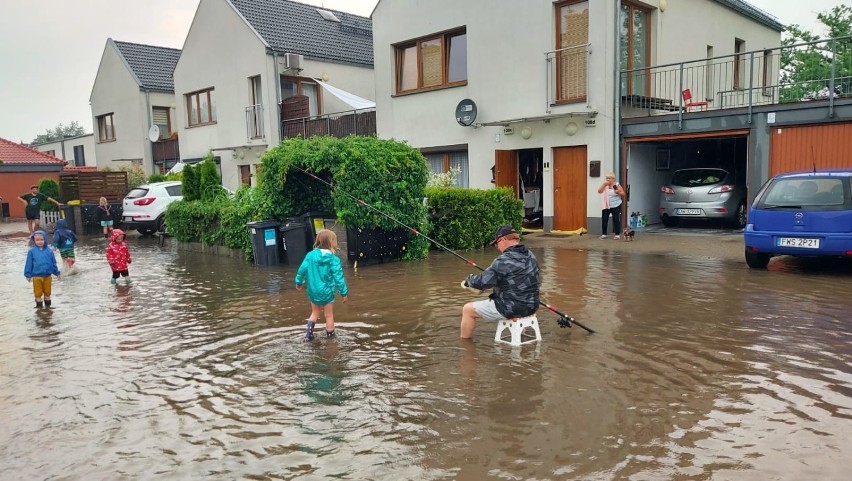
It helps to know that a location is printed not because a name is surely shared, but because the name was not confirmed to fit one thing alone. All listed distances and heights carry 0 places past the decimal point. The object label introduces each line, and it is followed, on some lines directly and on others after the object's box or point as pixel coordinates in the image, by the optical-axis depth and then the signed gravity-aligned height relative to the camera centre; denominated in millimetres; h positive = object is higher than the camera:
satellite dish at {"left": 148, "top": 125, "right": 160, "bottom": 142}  30562 +2593
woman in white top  15039 -556
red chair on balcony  15812 +1748
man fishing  6352 -970
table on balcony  16281 +1762
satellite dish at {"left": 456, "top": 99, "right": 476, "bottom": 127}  17938 +1799
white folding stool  6527 -1469
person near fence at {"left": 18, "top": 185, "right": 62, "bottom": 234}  20219 -377
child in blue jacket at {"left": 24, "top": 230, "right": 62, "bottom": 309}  9367 -1023
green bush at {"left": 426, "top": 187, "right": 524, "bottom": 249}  14164 -777
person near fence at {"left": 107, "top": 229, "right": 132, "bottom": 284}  11250 -1086
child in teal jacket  7168 -993
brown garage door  13430 +404
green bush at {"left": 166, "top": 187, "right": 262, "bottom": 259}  13971 -734
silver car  15898 -594
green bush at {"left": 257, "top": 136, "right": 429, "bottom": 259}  12133 +45
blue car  9656 -720
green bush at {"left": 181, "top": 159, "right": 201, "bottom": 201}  17297 +127
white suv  19984 -401
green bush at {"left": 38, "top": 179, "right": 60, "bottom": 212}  23698 +209
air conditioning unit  23812 +4417
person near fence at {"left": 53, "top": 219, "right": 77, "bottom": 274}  12578 -877
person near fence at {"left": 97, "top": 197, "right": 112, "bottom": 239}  20094 -761
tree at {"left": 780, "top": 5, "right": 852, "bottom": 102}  29875 +4928
